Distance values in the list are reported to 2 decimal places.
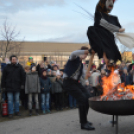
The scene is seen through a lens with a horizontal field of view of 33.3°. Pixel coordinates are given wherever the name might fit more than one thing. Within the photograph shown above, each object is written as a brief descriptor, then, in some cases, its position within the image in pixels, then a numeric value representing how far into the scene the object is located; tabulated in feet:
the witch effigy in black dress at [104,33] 12.75
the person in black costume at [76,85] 16.49
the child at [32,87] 25.54
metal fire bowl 13.46
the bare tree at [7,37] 50.35
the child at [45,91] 26.35
